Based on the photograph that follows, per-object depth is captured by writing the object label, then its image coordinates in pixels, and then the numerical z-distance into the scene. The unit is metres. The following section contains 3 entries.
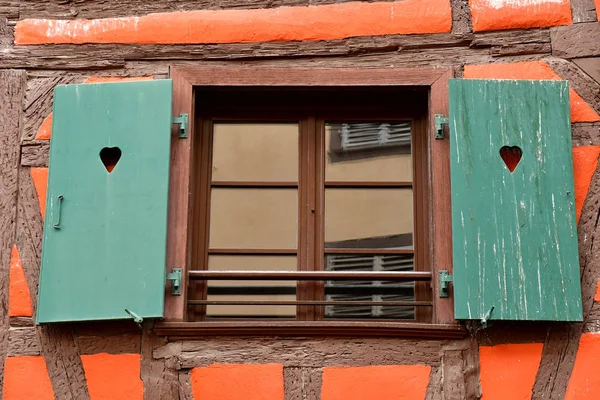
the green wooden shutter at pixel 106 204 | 8.34
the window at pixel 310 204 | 8.33
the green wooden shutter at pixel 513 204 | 8.21
